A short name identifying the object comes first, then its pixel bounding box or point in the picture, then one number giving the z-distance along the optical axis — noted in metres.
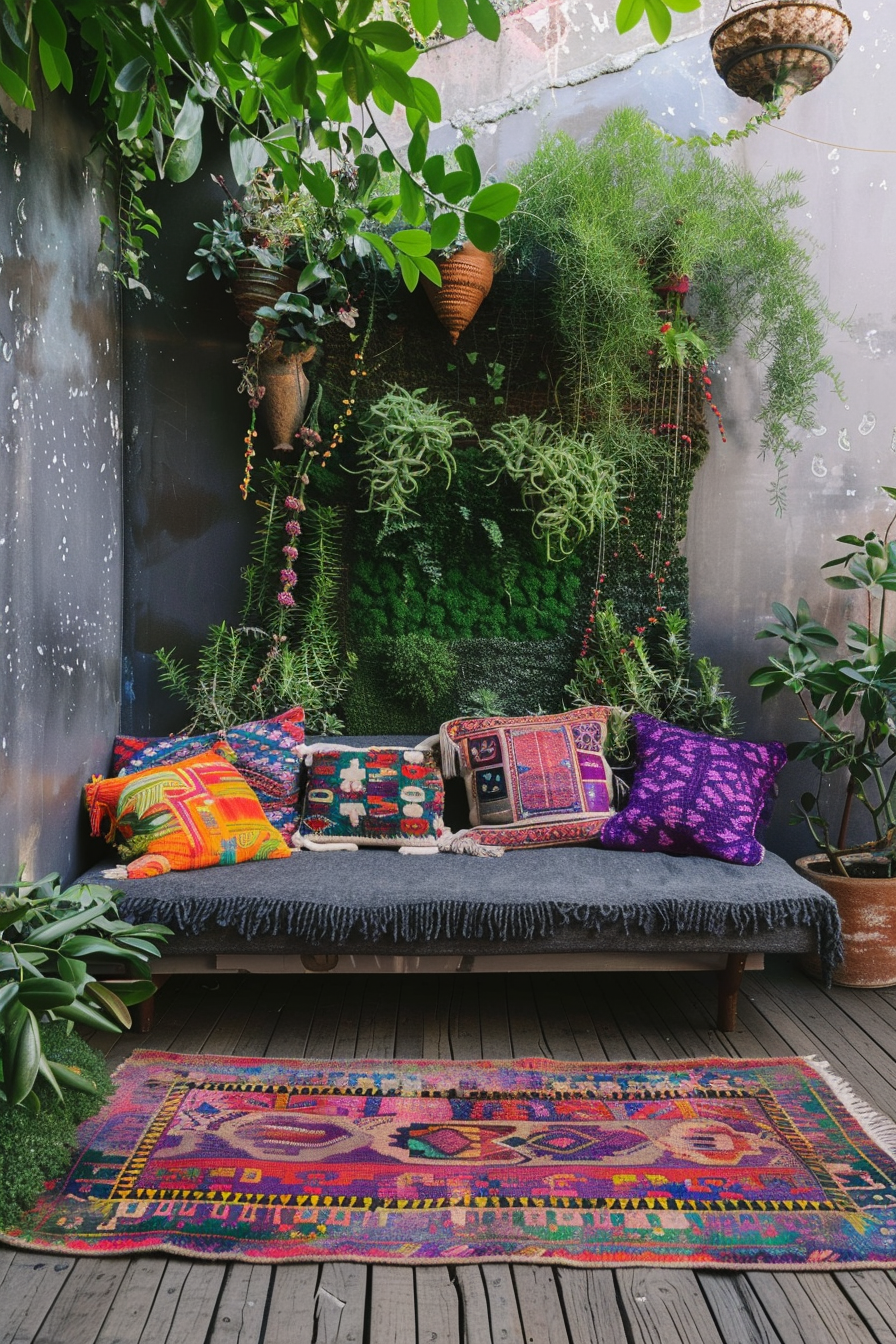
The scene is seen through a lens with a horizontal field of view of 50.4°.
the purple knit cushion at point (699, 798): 2.68
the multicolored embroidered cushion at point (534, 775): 2.80
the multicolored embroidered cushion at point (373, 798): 2.81
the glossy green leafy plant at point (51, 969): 1.61
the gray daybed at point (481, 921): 2.35
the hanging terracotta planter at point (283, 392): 2.99
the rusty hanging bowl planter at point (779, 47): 2.65
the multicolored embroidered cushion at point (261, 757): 2.86
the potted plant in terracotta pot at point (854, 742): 2.81
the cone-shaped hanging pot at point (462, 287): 2.90
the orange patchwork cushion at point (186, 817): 2.53
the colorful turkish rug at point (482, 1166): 1.67
